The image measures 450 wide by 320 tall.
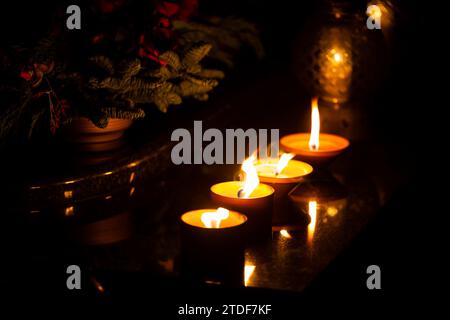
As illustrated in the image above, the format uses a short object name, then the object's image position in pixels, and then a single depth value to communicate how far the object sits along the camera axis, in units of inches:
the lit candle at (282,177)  60.0
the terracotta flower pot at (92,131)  63.0
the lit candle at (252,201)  56.7
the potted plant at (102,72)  61.1
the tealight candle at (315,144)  65.2
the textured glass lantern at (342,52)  74.7
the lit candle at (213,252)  52.7
